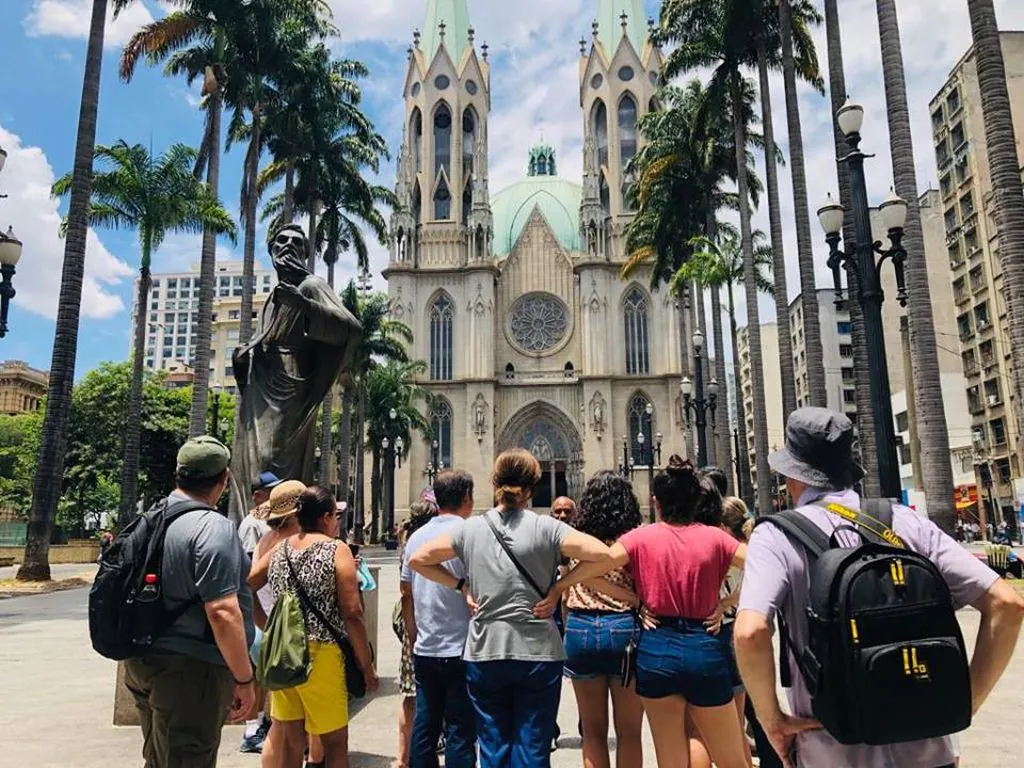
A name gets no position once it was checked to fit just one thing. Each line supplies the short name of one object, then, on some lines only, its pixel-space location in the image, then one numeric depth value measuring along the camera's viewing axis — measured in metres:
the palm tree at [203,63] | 21.69
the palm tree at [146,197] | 23.94
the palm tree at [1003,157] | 11.34
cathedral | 51.31
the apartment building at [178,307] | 139.50
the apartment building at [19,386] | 66.94
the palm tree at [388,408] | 44.41
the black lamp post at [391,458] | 40.60
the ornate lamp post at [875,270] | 8.75
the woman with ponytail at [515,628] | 3.45
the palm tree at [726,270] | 25.48
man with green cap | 3.01
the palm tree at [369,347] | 37.90
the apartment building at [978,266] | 41.62
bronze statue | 6.57
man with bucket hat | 2.20
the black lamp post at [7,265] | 11.91
